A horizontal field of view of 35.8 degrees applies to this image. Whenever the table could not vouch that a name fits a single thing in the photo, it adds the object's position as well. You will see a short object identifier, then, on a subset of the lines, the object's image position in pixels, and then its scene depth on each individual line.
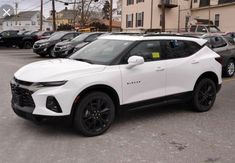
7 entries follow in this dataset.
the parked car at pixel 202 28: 27.65
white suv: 5.47
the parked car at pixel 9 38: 33.38
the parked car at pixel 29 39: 31.64
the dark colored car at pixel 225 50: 12.74
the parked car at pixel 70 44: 18.70
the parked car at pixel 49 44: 21.36
